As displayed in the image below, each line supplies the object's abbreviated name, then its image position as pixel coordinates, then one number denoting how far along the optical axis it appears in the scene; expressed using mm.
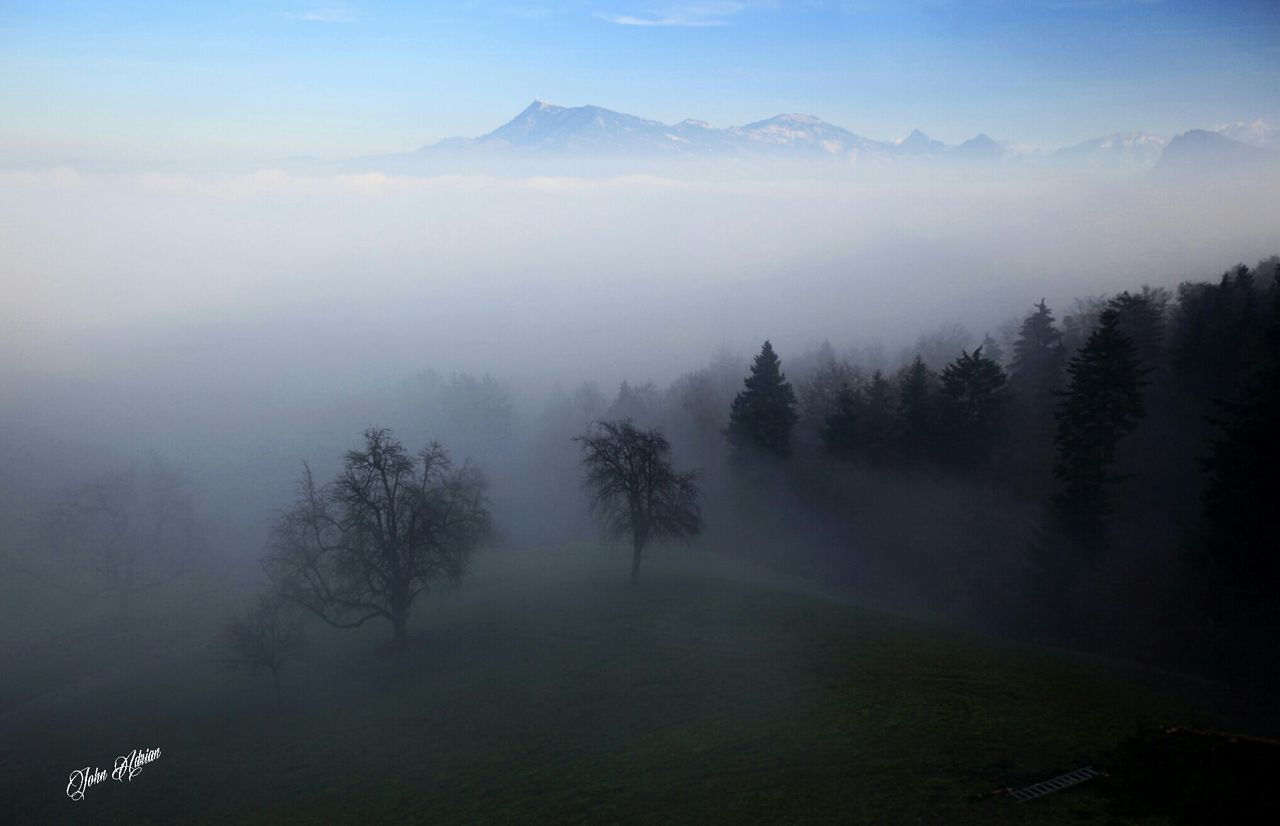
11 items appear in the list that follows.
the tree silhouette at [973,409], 51531
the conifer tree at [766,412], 59375
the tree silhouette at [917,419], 53156
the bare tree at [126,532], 57438
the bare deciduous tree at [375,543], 37906
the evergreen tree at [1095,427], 37000
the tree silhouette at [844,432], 56438
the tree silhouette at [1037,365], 56884
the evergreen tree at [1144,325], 53938
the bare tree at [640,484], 43406
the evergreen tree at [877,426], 55938
